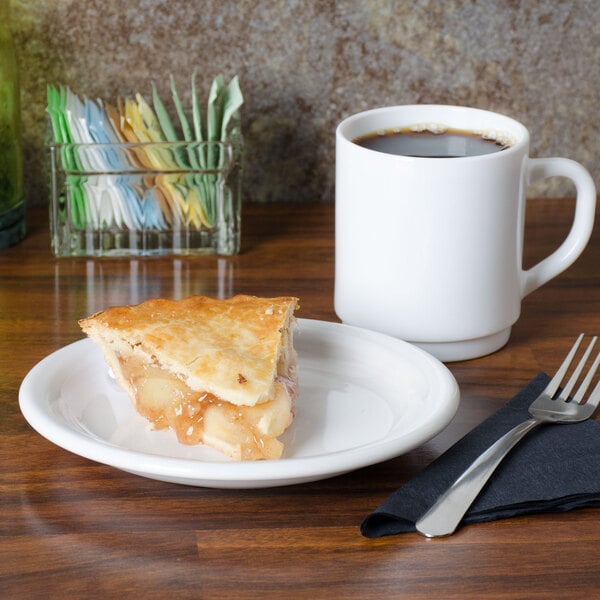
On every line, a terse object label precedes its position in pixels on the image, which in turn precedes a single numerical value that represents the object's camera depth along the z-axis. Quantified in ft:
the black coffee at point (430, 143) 3.39
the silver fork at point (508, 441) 2.94
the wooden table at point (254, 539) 2.85
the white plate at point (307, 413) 2.92
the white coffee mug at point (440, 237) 3.27
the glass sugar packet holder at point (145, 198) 3.62
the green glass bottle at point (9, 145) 3.68
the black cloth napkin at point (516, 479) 2.94
